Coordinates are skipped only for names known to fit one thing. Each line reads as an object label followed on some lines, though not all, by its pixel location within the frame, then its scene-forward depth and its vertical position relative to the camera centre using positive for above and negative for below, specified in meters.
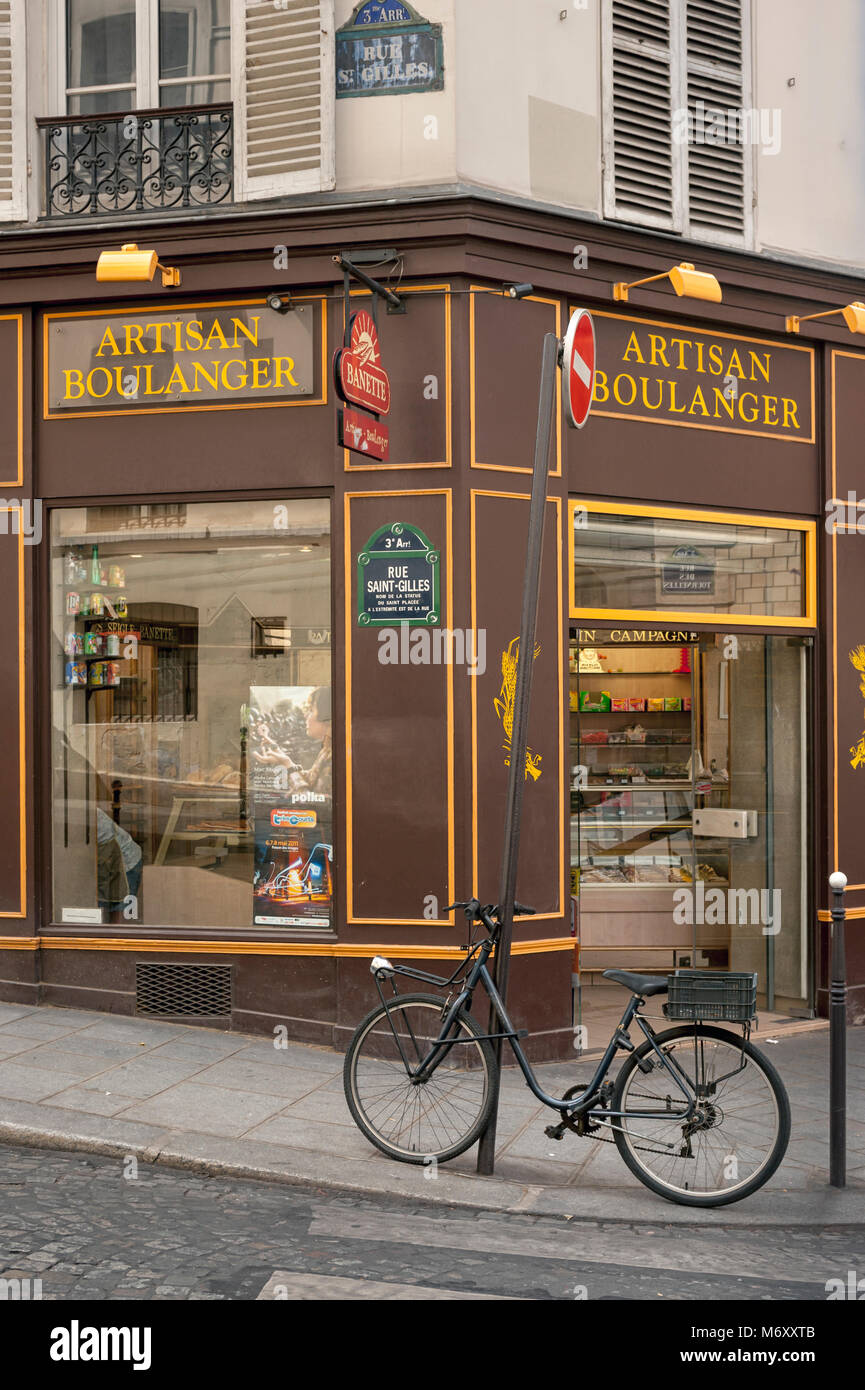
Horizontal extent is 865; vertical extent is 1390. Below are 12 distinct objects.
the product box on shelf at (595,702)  10.32 +0.04
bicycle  5.47 -1.71
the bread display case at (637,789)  10.06 -0.67
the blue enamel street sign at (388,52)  7.77 +4.06
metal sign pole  5.86 +0.09
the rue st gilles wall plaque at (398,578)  7.81 +0.80
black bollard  5.79 -1.60
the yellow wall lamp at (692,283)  7.76 +2.59
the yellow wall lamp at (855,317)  8.64 +2.64
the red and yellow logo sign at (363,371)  7.13 +1.96
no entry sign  6.36 +1.76
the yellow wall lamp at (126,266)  7.50 +2.63
